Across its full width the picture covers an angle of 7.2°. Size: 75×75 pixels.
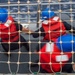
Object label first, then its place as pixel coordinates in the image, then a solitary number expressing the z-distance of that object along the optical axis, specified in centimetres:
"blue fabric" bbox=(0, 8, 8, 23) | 534
